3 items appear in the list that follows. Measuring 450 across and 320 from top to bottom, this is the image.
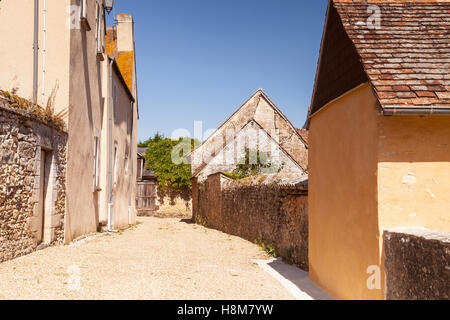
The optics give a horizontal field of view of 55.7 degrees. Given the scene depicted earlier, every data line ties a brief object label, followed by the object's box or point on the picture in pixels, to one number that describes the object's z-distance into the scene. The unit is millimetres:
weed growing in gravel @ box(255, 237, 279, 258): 11092
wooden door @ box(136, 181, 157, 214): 33219
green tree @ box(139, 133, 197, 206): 33281
